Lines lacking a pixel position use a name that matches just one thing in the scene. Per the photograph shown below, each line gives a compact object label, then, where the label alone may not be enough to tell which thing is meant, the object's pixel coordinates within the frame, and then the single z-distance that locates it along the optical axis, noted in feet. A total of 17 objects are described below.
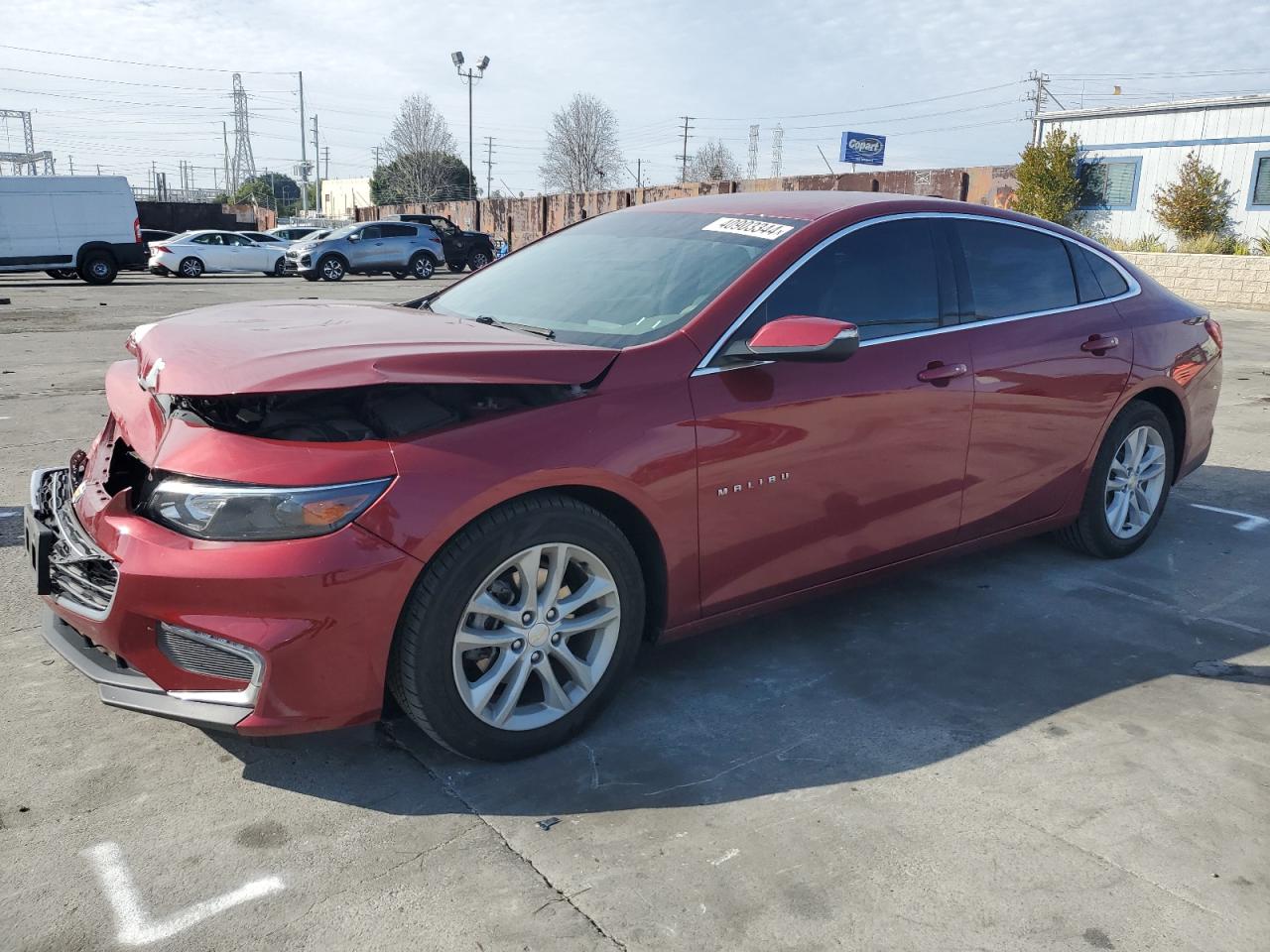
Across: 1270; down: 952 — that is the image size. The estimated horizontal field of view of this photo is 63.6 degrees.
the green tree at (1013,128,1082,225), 85.40
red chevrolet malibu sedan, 8.32
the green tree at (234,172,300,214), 288.92
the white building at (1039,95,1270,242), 77.30
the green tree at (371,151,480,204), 214.28
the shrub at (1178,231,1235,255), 73.00
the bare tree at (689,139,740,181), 275.18
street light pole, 166.50
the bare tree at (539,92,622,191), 214.28
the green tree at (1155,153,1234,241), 79.00
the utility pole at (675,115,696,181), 295.48
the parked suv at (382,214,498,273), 100.58
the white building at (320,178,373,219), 313.12
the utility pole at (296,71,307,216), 253.44
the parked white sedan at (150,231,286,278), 90.48
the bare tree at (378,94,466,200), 213.46
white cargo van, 77.41
